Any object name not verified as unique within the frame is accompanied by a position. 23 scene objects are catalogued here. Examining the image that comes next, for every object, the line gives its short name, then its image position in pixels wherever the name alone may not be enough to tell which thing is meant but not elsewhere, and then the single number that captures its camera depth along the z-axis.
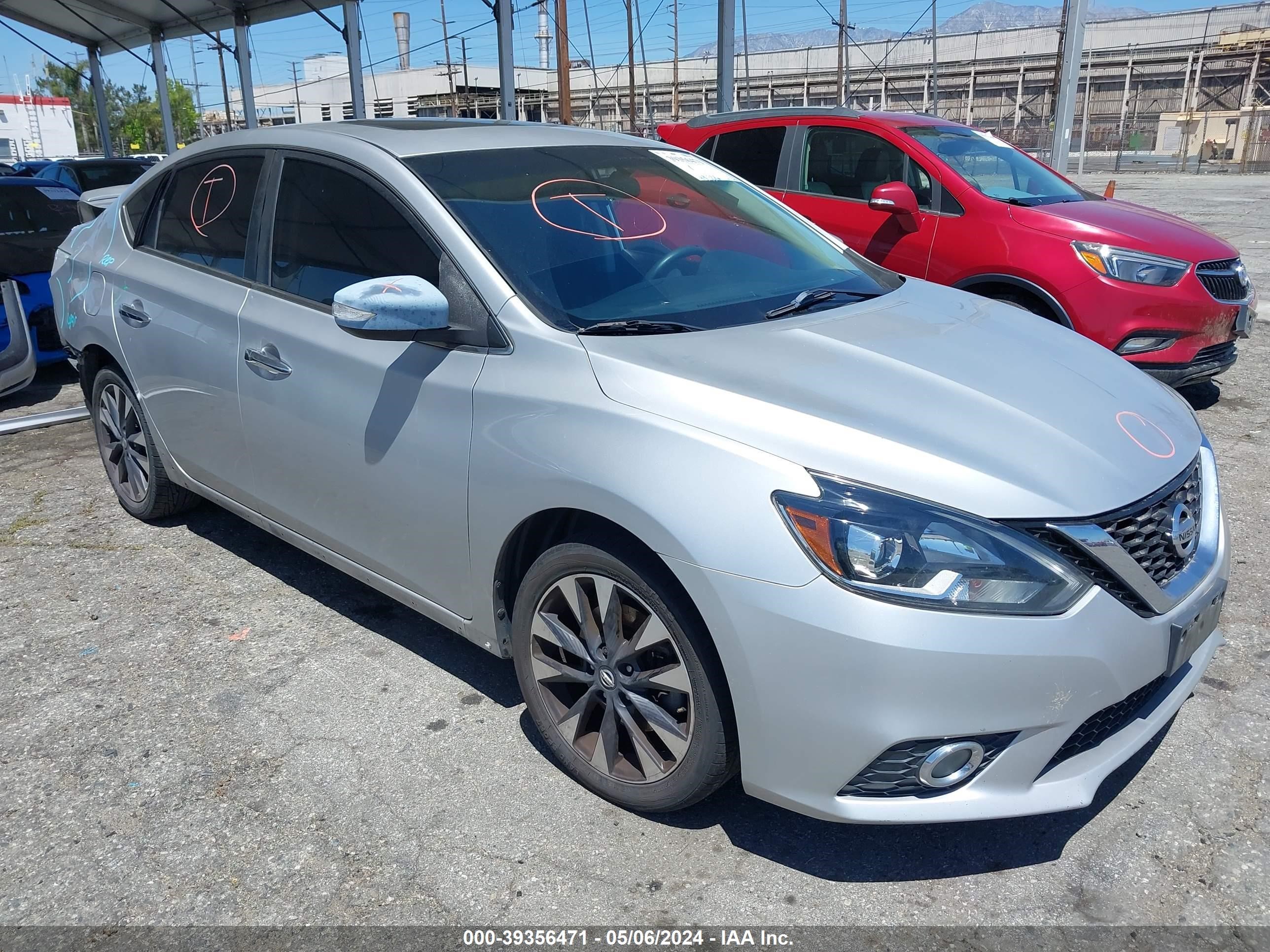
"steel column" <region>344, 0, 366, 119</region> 18.39
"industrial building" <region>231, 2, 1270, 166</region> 50.25
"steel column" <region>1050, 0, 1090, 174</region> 13.29
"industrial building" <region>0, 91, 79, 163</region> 79.12
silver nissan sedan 2.16
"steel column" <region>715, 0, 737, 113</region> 13.55
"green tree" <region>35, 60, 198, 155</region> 85.06
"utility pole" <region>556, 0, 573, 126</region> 24.66
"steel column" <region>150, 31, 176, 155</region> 23.47
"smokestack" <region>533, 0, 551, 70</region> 74.31
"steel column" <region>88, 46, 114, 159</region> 26.66
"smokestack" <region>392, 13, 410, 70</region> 72.88
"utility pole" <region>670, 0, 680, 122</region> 48.47
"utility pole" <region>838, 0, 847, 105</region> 44.54
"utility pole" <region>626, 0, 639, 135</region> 40.22
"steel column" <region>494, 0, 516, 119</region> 16.23
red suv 5.89
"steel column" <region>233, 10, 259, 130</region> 20.14
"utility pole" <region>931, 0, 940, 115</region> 37.91
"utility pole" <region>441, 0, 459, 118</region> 49.04
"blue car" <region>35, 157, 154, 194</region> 14.97
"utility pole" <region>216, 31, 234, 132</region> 21.91
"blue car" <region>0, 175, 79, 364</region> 7.38
